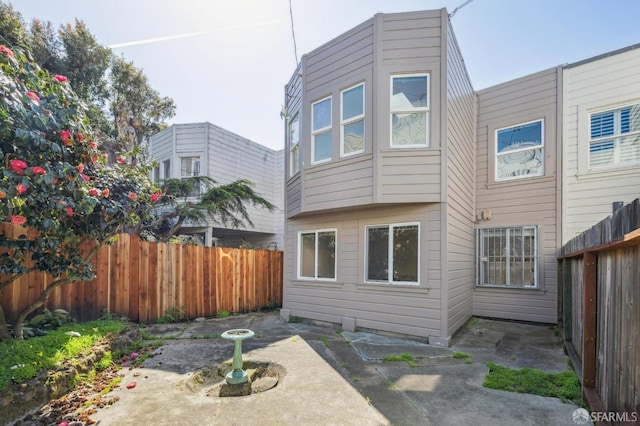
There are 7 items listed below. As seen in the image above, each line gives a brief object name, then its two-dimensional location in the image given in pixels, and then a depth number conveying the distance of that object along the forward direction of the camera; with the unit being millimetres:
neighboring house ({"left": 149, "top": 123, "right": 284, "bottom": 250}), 12984
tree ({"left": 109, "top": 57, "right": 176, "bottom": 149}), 16484
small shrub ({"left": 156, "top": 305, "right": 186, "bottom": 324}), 6871
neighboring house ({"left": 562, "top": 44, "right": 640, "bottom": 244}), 6684
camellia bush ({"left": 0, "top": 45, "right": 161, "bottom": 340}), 3090
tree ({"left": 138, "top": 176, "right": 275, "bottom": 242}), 10188
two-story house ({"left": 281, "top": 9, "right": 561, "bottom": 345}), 5949
